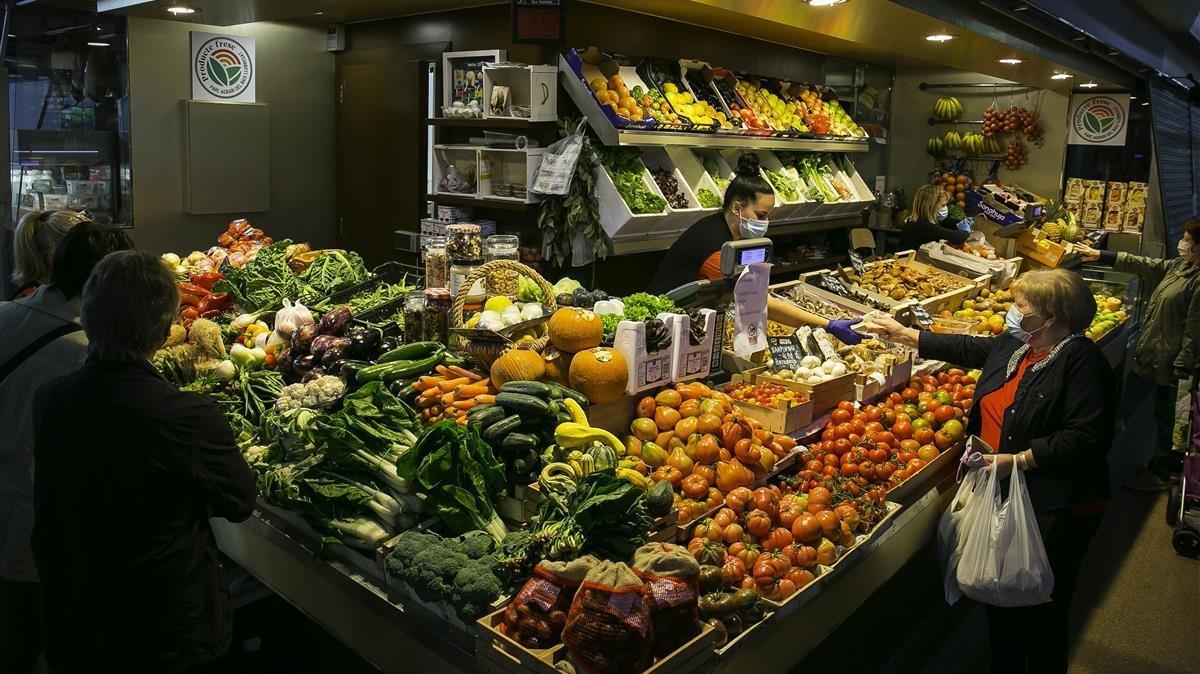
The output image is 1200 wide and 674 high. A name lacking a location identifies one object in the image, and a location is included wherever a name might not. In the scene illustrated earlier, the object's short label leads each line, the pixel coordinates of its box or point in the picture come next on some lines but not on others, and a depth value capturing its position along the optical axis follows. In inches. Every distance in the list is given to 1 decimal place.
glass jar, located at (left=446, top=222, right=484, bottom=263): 160.1
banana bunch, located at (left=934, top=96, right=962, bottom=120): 432.5
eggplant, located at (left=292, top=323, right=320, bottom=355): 160.4
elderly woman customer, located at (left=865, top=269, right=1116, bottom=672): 136.6
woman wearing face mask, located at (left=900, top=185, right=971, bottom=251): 304.8
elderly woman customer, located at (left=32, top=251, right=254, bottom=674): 86.4
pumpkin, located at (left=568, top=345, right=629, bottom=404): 124.3
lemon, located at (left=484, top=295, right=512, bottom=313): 142.8
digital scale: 149.1
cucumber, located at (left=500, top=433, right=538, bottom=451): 113.8
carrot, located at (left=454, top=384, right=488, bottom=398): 130.2
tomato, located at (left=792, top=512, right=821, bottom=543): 119.2
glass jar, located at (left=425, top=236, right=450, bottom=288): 165.6
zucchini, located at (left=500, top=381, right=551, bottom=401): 120.3
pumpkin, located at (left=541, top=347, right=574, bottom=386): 129.9
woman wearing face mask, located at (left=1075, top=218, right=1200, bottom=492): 245.9
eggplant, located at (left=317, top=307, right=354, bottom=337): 160.2
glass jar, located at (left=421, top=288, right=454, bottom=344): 155.3
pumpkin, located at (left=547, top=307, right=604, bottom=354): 127.9
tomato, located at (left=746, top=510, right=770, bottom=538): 116.7
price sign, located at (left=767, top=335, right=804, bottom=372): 161.7
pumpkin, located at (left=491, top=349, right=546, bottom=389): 127.0
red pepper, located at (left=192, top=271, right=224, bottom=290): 210.8
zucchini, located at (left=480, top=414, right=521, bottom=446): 114.8
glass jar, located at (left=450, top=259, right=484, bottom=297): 159.5
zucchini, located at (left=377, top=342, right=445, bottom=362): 146.3
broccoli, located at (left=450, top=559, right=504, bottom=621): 94.9
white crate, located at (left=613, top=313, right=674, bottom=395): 130.4
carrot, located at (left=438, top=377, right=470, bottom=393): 133.2
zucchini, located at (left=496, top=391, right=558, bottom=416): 116.6
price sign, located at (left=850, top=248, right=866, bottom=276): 251.6
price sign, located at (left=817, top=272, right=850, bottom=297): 221.8
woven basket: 135.0
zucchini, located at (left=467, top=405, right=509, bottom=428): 117.2
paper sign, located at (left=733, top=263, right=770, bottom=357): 153.8
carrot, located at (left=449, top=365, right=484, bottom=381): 137.1
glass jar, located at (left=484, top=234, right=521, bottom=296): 154.8
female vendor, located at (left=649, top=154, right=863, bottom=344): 180.9
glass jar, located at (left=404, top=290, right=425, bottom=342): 155.7
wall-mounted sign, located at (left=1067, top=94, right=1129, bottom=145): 400.8
